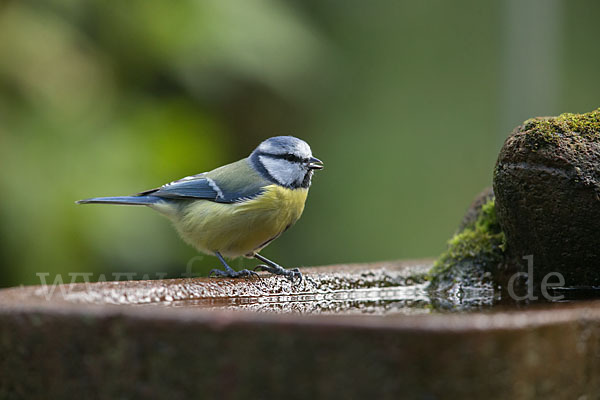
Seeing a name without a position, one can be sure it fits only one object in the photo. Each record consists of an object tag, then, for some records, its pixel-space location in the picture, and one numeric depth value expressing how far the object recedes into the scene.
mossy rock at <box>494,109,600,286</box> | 4.64
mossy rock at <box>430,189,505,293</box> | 6.04
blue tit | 6.16
